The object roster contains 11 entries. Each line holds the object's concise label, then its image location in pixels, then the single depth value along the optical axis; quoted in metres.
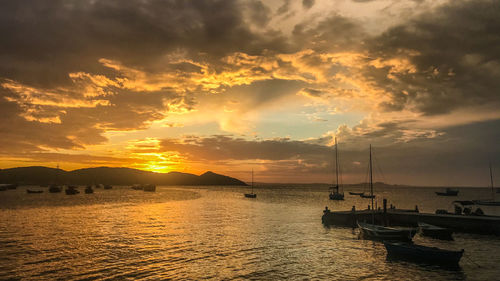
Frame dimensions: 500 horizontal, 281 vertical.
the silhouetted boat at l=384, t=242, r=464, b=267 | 26.77
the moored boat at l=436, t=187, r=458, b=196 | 186.38
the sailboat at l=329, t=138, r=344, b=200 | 137.50
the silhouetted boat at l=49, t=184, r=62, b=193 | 157.75
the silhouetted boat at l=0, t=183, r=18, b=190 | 176.70
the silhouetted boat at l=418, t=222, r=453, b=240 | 40.75
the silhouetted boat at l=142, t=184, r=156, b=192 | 197.25
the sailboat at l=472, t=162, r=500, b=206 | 100.56
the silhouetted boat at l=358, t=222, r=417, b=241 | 35.76
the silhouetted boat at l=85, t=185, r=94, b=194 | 153.50
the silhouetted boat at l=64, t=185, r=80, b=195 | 144.00
